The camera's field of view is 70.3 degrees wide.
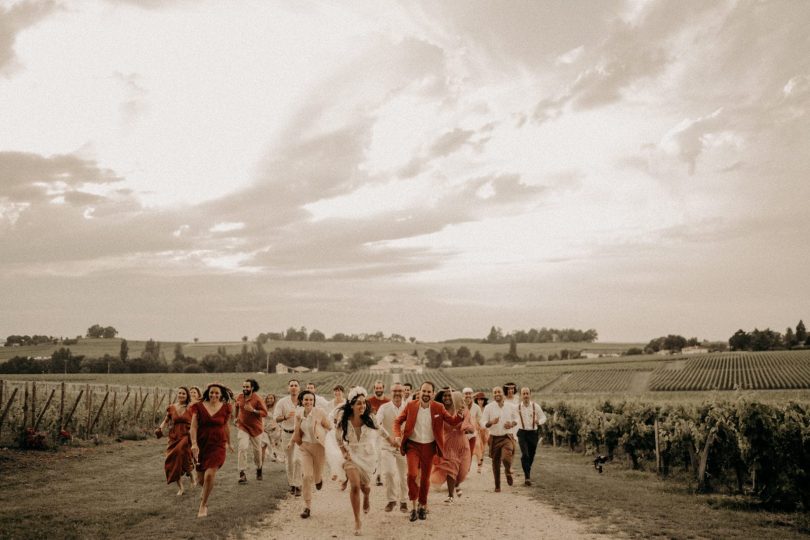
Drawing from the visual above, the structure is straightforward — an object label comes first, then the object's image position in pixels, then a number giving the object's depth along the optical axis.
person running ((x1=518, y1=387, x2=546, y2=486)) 12.59
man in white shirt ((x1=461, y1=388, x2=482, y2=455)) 14.94
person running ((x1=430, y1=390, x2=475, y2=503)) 11.04
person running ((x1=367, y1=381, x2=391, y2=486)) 12.30
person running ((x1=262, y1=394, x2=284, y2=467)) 14.41
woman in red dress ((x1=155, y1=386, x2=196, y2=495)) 11.58
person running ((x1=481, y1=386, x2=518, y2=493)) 12.20
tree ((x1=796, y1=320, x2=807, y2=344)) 111.04
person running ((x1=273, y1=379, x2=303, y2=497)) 11.40
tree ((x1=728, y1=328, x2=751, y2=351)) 110.62
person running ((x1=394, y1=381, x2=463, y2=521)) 9.65
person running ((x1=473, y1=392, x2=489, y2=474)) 14.98
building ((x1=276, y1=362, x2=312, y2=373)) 113.50
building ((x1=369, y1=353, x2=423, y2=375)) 124.19
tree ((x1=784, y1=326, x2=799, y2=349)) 107.41
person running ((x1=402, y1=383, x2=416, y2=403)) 11.99
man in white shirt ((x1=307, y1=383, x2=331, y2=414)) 10.86
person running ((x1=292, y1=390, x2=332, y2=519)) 9.47
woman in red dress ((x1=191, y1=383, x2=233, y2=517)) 9.34
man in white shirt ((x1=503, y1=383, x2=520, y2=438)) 12.96
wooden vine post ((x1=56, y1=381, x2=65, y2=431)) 17.41
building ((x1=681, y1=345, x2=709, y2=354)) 122.97
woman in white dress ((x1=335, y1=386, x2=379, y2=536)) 8.91
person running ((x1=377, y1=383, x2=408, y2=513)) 10.16
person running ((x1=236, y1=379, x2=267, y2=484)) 12.76
